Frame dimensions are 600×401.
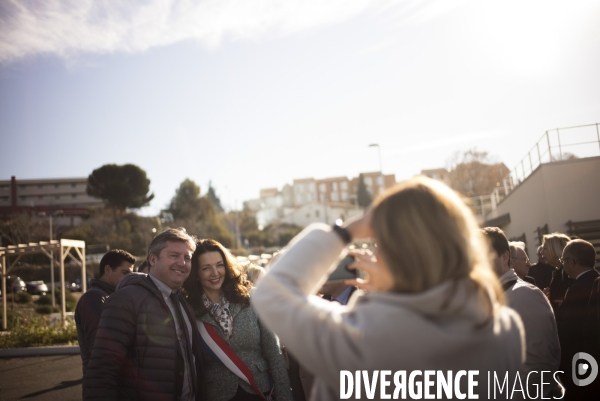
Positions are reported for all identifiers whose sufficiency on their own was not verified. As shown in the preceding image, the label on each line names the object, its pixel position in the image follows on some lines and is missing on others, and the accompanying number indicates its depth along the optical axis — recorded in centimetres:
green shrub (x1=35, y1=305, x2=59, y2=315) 2341
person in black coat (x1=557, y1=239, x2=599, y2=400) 461
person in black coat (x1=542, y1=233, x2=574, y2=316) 571
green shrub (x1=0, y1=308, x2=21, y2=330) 1766
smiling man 280
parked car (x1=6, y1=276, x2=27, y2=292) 3431
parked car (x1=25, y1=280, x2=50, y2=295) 3716
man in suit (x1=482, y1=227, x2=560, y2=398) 314
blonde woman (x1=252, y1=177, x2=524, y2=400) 135
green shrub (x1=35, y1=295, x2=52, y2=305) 2639
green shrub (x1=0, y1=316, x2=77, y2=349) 1445
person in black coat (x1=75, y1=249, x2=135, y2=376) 436
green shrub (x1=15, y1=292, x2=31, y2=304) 2884
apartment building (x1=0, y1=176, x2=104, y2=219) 7431
